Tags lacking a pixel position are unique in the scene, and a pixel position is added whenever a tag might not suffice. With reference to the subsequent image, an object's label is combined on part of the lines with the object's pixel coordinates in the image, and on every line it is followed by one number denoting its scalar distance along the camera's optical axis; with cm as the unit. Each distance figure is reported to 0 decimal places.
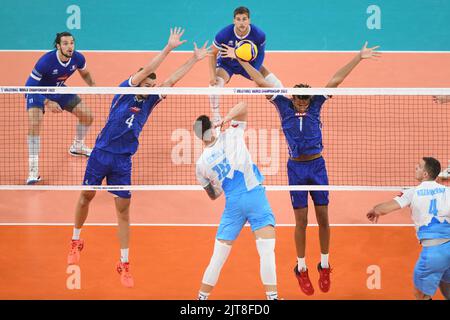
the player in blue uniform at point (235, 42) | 1504
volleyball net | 1680
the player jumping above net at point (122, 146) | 1288
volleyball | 1275
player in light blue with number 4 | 1113
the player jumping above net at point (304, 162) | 1263
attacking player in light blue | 1131
